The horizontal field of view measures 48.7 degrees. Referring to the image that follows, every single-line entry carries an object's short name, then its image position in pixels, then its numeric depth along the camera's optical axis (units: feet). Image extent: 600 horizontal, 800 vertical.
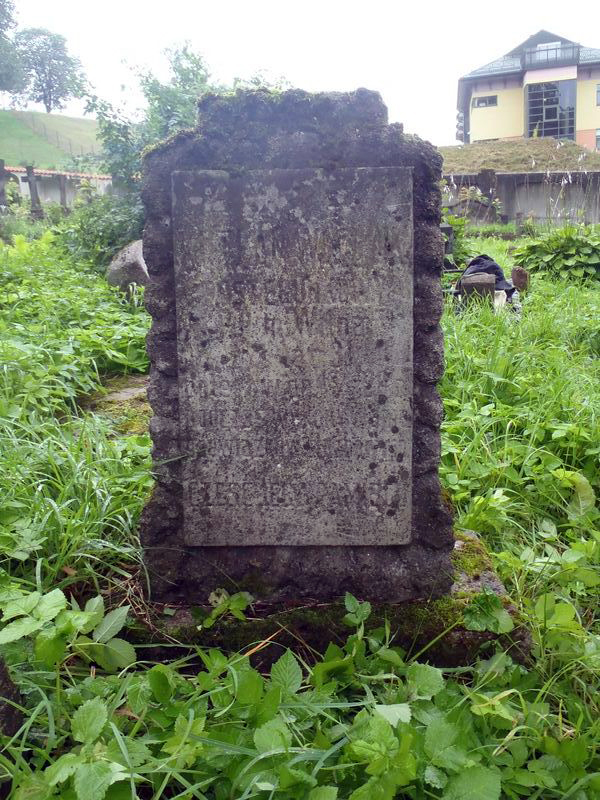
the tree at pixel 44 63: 155.02
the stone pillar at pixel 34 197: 50.06
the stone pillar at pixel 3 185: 44.81
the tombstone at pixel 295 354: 5.60
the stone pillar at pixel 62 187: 65.49
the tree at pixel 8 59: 101.04
